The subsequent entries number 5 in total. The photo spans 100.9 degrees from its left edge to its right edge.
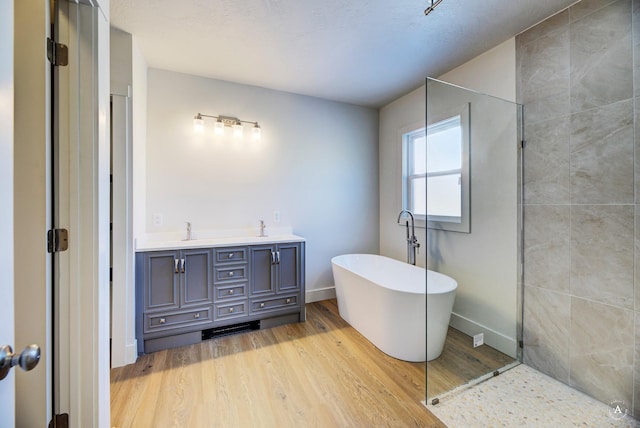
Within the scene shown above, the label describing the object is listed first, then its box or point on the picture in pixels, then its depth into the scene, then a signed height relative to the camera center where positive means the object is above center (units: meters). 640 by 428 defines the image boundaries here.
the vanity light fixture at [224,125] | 2.69 +0.94
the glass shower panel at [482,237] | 2.06 -0.21
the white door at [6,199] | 0.58 +0.03
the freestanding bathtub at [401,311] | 1.99 -0.81
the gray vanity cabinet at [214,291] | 2.19 -0.71
